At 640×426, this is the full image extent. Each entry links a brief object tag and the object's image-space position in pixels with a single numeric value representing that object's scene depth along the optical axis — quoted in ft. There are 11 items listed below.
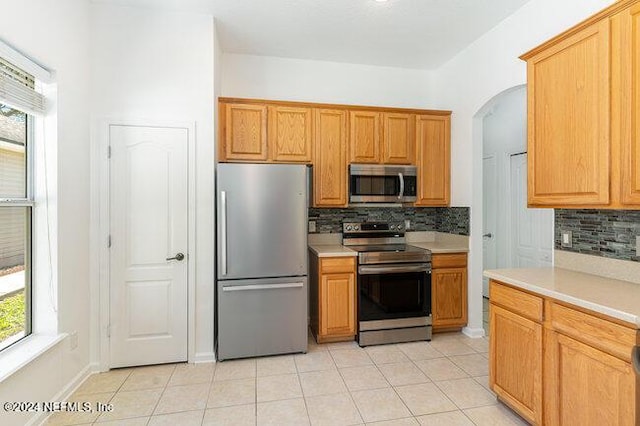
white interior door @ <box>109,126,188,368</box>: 8.88
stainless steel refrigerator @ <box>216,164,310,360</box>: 9.26
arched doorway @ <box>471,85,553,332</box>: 11.22
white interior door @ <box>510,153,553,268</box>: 12.34
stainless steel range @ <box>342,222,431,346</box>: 10.43
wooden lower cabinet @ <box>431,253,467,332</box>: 11.04
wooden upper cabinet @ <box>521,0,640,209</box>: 5.38
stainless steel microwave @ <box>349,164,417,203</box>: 11.38
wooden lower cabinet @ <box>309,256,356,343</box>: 10.30
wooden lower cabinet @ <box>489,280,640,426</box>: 4.69
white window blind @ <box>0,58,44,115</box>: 5.93
